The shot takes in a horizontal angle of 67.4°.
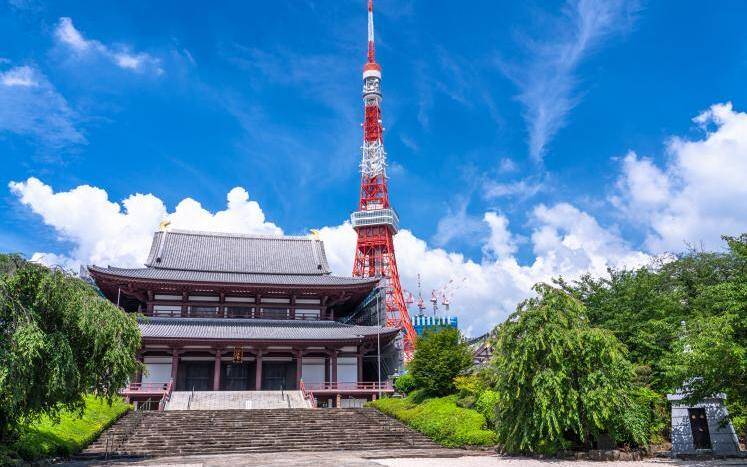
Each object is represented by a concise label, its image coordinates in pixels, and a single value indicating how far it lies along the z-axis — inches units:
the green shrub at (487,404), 913.9
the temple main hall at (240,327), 1425.9
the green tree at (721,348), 596.4
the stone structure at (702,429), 804.0
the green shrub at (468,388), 1007.6
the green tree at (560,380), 709.3
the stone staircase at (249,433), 904.3
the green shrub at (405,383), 1350.3
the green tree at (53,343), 551.2
